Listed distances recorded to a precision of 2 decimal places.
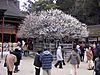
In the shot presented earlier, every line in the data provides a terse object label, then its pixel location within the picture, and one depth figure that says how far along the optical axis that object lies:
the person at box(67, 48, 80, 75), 7.45
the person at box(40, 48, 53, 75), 6.23
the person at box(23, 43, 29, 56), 16.39
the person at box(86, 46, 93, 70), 9.74
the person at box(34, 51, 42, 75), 6.62
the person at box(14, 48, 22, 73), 8.14
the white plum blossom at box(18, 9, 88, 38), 16.17
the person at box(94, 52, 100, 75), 4.34
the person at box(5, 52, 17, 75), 6.91
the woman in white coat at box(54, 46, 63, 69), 9.94
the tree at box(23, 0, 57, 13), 26.85
